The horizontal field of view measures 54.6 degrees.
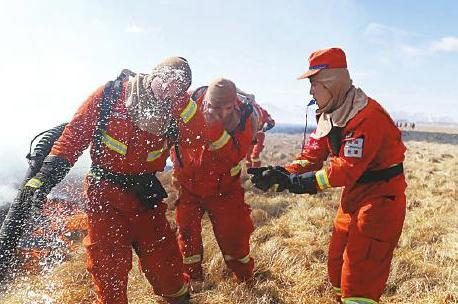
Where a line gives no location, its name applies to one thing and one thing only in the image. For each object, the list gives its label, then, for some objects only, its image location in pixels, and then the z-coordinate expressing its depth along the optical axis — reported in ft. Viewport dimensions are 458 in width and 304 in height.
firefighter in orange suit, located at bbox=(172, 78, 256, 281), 14.40
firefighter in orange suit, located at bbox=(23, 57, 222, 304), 10.47
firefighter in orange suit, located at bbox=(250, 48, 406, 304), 9.87
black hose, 10.65
